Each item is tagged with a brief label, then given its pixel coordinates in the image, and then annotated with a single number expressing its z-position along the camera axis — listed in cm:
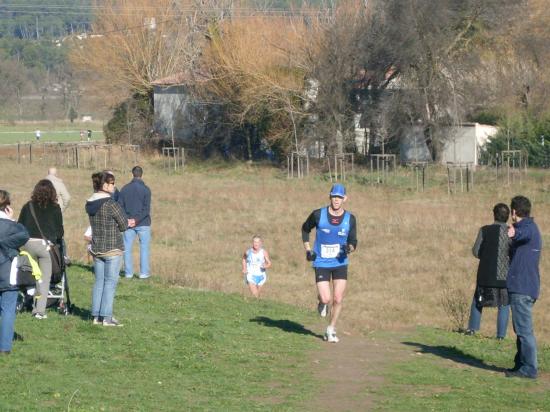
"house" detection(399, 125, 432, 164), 5459
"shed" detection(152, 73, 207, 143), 6538
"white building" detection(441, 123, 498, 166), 5371
